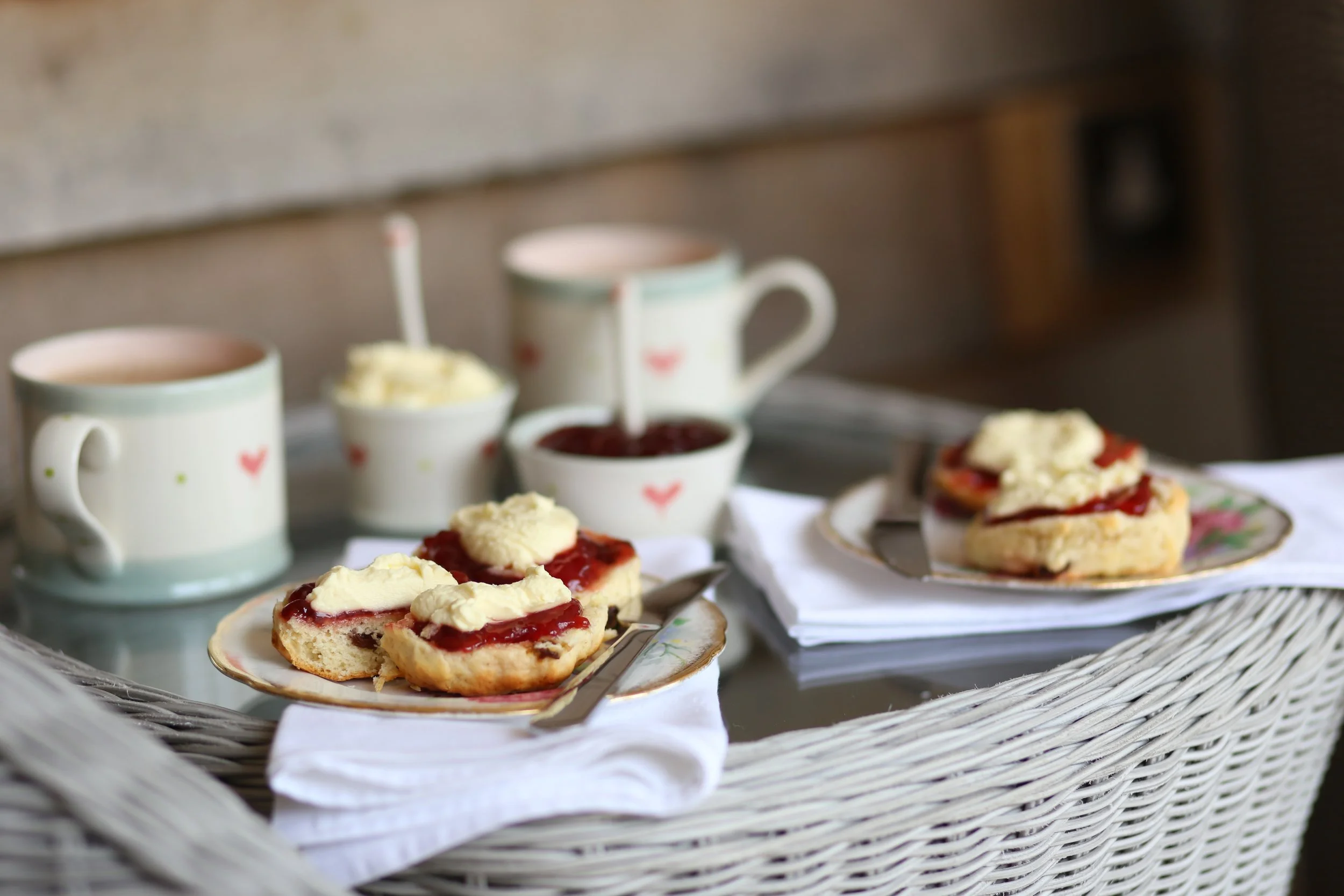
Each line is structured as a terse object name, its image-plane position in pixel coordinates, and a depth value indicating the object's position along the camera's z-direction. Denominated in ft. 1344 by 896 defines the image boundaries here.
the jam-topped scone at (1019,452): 2.87
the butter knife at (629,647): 1.94
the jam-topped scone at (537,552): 2.30
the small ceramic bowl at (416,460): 3.07
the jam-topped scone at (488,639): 2.02
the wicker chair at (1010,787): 1.85
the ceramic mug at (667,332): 3.47
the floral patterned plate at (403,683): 2.01
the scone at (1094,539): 2.51
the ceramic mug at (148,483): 2.59
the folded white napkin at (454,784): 1.80
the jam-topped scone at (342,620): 2.14
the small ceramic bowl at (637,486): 2.90
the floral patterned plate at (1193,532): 2.54
